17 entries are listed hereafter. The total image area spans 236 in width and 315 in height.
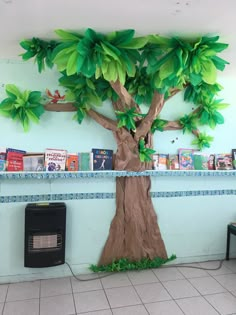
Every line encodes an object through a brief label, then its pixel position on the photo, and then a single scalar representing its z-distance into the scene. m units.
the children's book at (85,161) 2.64
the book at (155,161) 2.79
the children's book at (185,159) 2.88
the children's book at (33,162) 2.52
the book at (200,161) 2.92
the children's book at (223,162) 2.98
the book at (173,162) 2.84
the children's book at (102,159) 2.65
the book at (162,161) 2.82
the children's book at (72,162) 2.60
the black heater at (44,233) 2.41
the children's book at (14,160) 2.48
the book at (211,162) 2.96
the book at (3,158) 2.46
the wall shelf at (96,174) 2.43
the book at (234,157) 3.02
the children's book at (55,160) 2.54
